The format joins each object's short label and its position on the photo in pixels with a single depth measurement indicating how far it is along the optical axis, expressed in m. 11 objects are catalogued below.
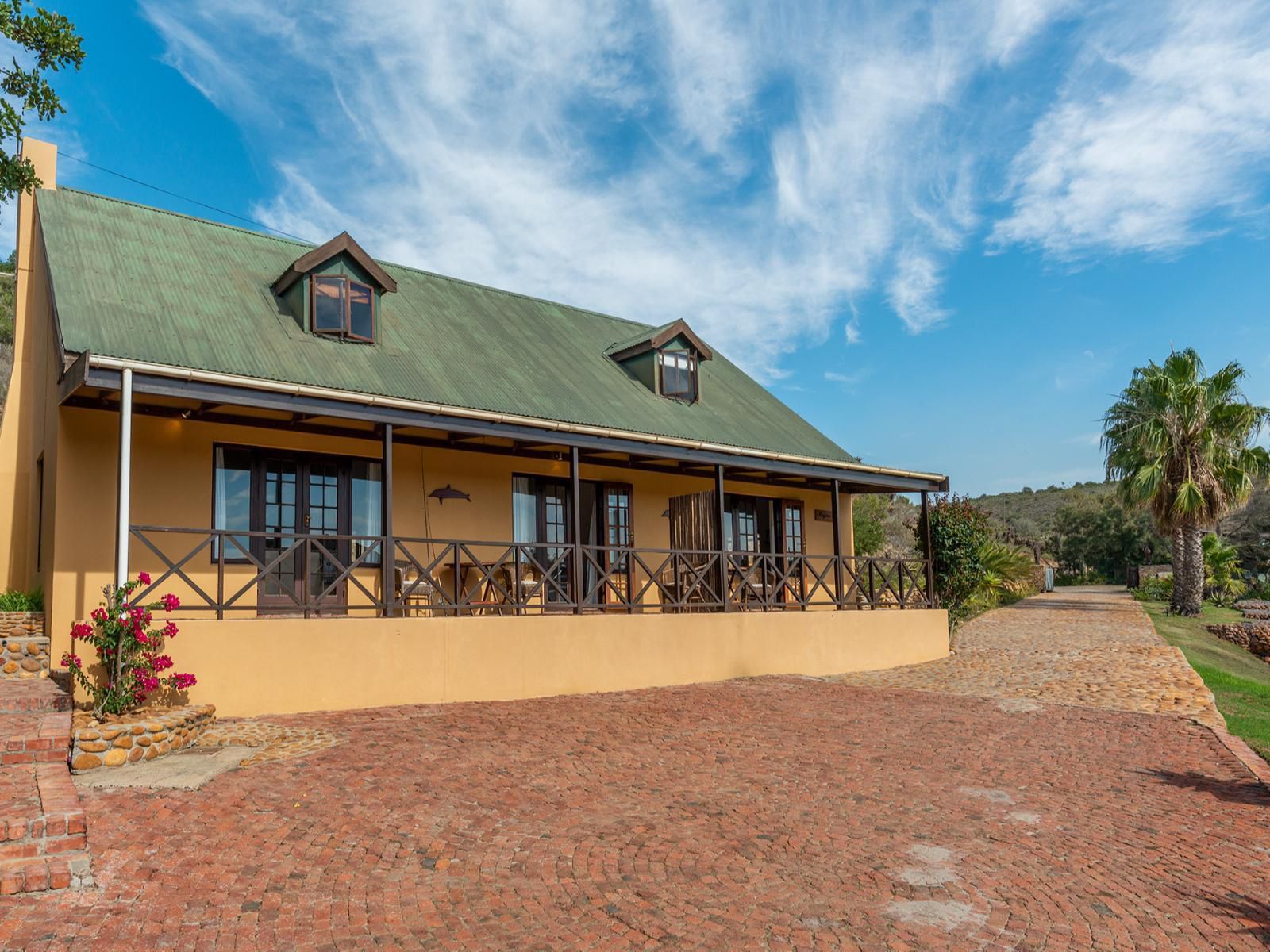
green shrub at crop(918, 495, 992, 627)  18.64
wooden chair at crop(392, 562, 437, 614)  11.34
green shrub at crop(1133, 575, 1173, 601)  29.39
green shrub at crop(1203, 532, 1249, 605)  30.03
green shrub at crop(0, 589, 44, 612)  9.94
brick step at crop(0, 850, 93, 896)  4.38
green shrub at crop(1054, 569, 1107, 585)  42.50
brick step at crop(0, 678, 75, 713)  7.41
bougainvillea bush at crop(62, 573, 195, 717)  7.36
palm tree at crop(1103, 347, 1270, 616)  23.19
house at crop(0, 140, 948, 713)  9.48
